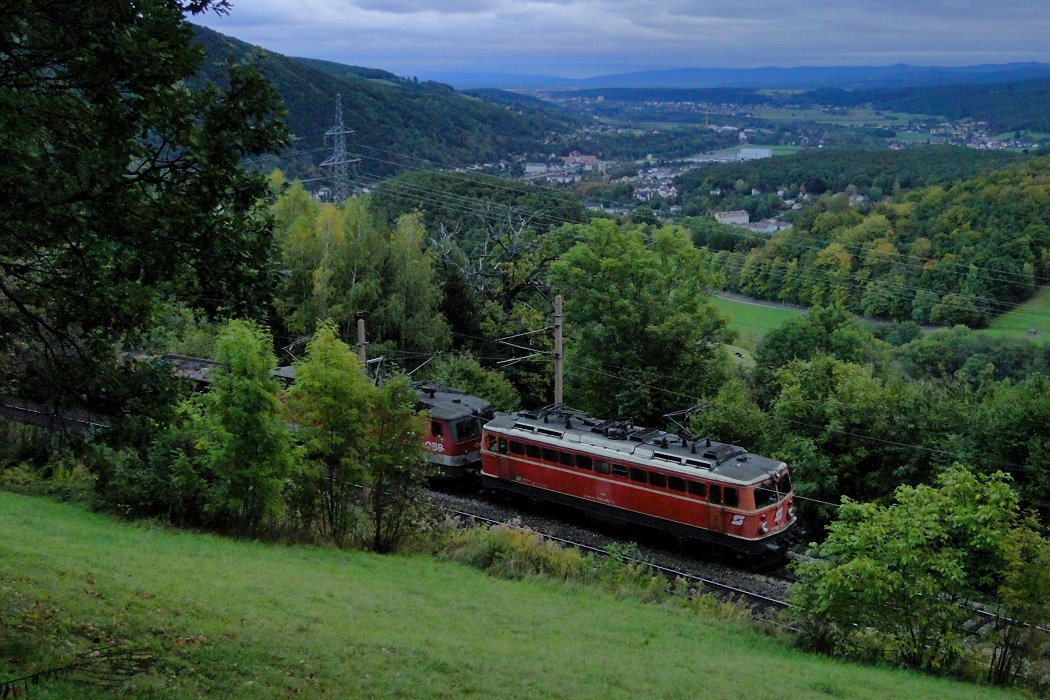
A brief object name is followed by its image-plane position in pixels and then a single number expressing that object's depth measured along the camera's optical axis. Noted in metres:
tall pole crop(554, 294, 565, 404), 26.70
